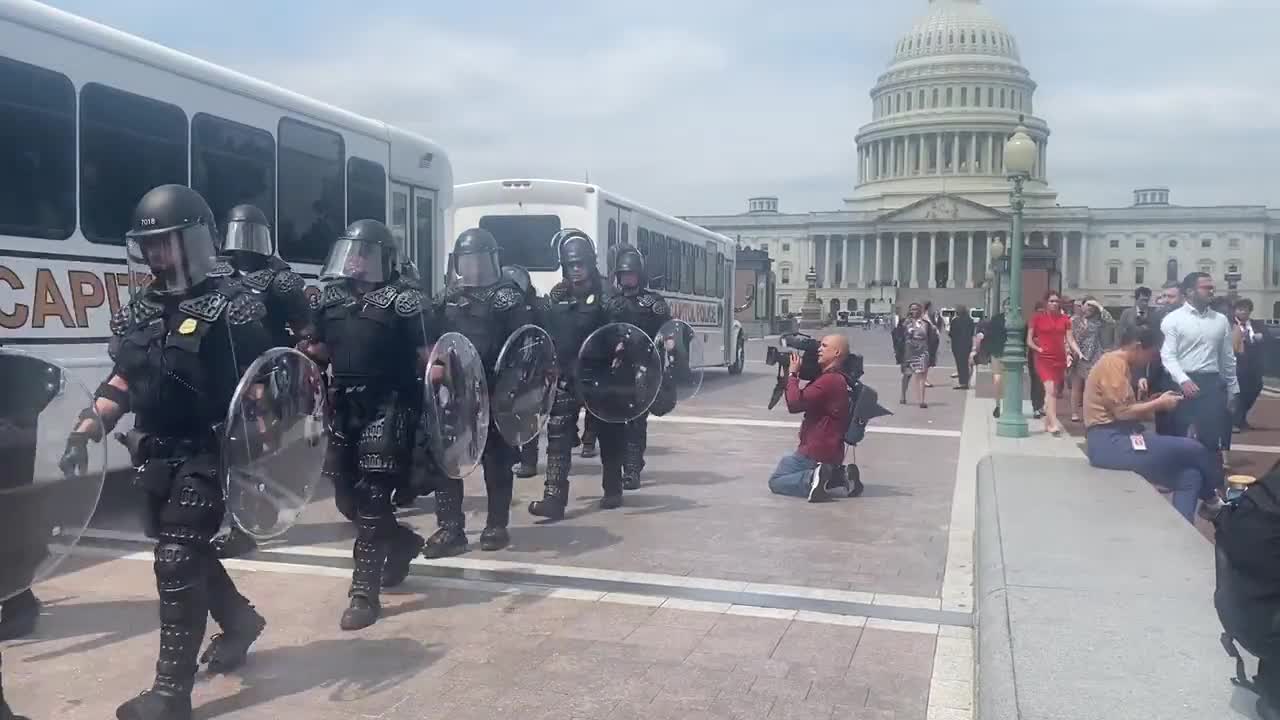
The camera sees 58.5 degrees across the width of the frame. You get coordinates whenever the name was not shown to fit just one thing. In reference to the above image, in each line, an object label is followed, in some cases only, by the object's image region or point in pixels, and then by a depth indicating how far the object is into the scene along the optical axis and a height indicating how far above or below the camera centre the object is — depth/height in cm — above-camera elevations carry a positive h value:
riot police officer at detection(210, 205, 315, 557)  529 +18
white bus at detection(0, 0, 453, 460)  699 +108
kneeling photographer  891 -80
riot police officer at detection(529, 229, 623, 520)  805 -22
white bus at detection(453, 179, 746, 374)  1659 +139
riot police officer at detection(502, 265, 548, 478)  740 +0
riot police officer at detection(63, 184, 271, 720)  415 -33
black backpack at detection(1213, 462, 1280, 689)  340 -75
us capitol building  11112 +991
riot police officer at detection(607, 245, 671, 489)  859 +11
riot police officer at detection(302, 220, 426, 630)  550 -33
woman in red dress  1320 -39
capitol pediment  11556 +1079
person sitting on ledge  738 -81
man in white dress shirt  912 -32
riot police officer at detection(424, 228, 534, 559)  684 -2
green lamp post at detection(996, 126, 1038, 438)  1279 +0
